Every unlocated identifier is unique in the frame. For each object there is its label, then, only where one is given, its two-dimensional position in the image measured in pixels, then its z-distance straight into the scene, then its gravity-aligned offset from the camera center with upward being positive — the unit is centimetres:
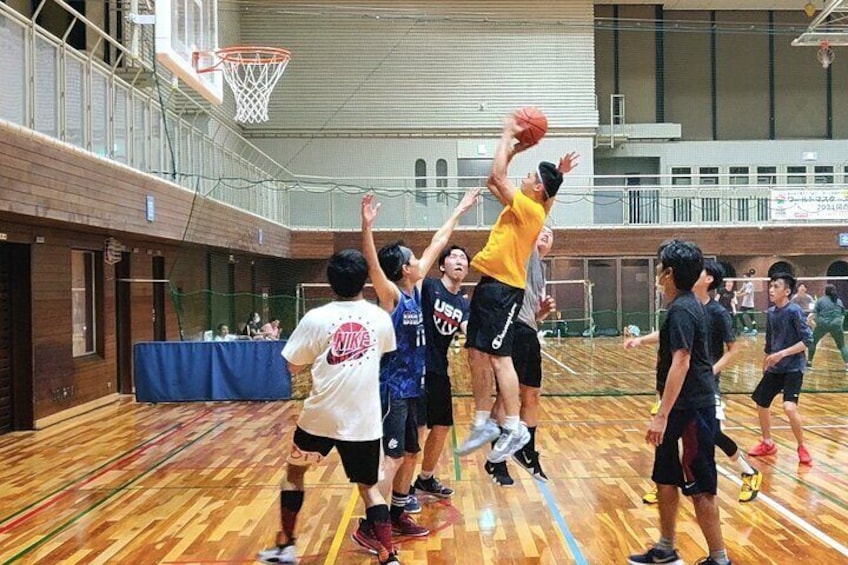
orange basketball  467 +94
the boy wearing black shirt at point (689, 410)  415 -73
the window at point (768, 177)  2635 +339
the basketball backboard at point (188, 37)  988 +342
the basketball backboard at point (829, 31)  2016 +677
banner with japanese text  2229 +204
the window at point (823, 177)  2630 +334
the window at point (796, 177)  2630 +337
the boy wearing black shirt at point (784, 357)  693 -75
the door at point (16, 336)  978 -62
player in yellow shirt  473 -4
